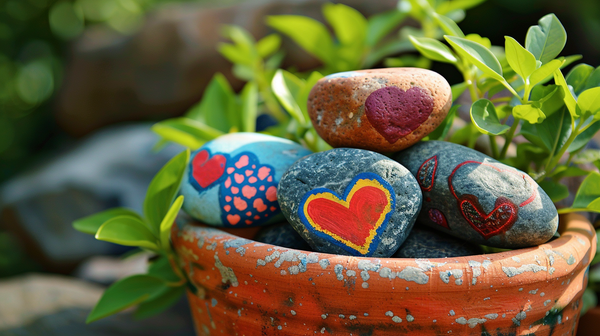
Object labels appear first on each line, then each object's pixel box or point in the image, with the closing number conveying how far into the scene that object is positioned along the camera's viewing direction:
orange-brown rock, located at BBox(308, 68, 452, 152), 0.57
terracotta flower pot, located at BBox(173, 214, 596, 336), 0.45
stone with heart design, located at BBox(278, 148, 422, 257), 0.54
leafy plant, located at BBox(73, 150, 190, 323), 0.64
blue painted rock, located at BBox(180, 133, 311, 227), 0.64
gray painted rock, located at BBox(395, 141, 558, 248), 0.51
